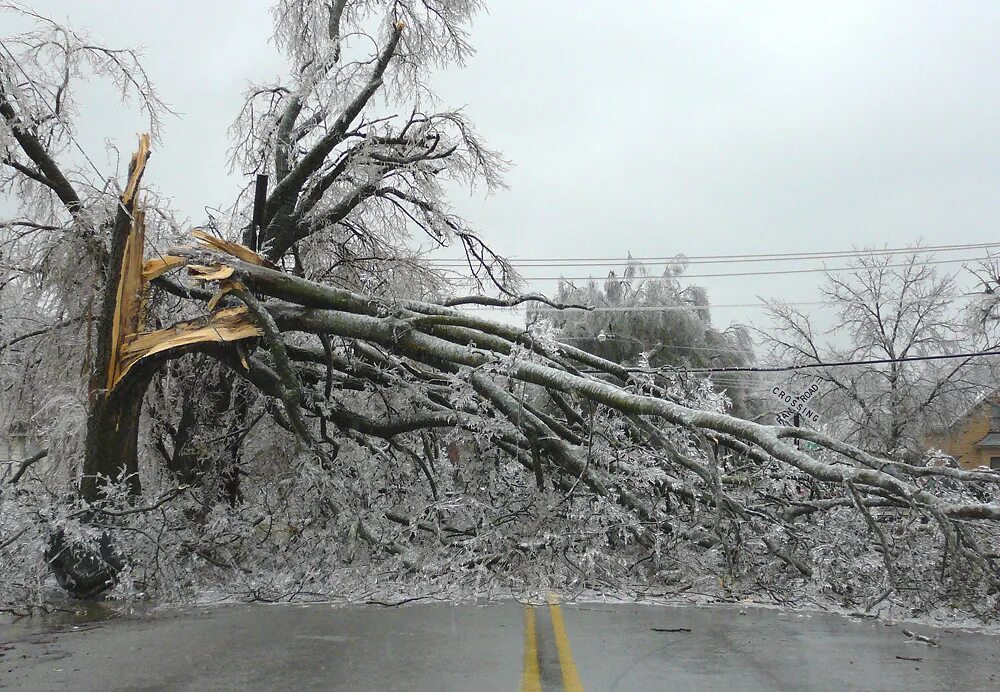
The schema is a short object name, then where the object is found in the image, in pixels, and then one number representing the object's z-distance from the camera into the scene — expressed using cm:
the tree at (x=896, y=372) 2569
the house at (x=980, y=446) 3850
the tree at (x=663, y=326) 3123
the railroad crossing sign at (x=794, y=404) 1591
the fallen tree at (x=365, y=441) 812
